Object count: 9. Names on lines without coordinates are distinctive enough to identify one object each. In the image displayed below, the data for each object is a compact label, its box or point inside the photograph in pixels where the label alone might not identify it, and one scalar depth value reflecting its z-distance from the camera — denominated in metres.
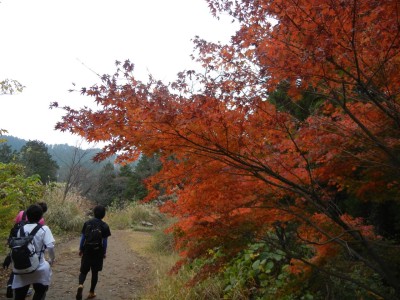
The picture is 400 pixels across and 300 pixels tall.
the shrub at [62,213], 13.38
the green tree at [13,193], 6.49
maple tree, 2.64
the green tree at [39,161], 38.06
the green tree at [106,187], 32.97
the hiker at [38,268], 3.91
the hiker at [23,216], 5.02
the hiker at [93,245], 5.50
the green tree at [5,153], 42.50
